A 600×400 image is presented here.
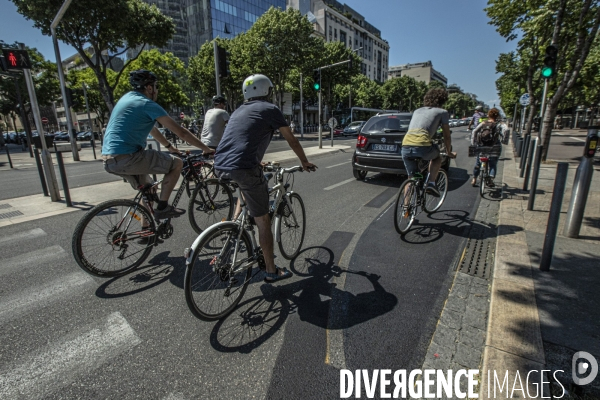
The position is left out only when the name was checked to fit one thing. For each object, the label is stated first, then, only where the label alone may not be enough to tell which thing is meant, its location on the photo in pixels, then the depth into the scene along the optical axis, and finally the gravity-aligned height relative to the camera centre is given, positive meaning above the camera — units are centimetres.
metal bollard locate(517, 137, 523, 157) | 1164 -113
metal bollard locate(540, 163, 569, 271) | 314 -106
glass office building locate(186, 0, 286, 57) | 5875 +2068
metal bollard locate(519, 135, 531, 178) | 835 -99
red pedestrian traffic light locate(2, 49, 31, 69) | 607 +137
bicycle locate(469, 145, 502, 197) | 658 -80
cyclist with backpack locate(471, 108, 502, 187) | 675 -35
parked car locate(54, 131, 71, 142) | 4159 -115
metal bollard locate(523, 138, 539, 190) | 678 -95
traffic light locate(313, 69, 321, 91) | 1699 +231
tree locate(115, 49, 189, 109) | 3222 +579
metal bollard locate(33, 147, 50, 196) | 651 -88
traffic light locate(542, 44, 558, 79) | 740 +126
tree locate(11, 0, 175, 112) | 1534 +550
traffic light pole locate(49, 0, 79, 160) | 1358 +181
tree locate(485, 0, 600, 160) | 845 +287
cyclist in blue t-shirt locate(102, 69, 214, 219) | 314 -11
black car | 723 -56
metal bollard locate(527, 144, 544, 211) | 530 -113
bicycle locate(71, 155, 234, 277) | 312 -113
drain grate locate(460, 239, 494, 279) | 340 -164
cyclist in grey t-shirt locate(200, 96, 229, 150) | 581 +1
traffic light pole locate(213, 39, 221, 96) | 893 +179
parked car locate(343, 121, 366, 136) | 3569 -101
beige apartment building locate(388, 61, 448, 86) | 13950 +2239
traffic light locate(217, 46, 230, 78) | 908 +179
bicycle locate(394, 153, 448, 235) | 437 -115
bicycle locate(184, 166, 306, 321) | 233 -115
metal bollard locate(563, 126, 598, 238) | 371 -91
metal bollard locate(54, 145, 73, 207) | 549 -91
